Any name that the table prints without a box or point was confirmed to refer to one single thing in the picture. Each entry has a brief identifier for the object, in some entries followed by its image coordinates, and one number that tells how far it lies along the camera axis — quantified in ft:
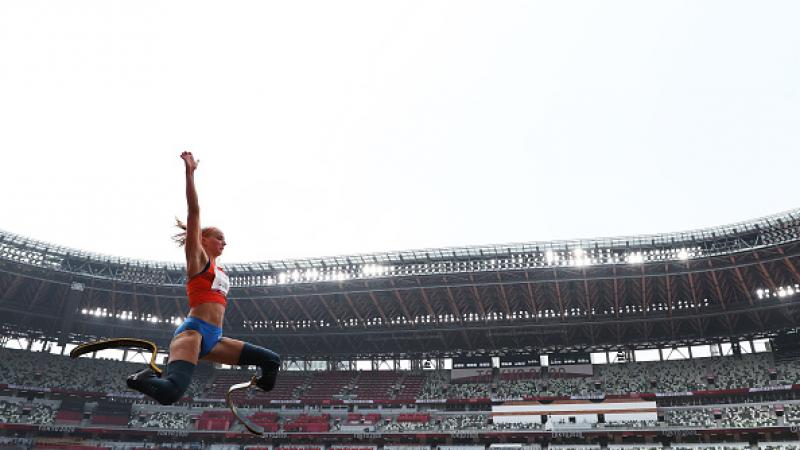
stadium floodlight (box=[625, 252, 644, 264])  135.74
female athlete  13.78
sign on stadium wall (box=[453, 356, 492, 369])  180.45
